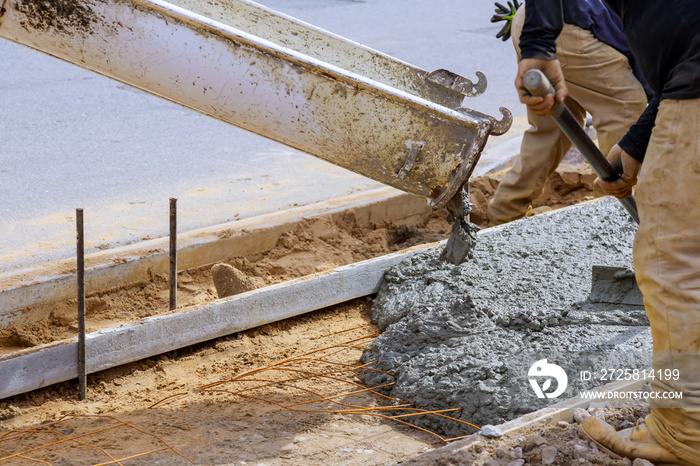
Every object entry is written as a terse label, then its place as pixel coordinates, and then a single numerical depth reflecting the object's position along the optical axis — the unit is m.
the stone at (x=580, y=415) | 5.78
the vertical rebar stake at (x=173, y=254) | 7.88
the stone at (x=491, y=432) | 5.55
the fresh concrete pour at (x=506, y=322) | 6.70
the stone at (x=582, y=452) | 5.39
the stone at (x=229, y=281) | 8.44
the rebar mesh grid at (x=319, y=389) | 6.86
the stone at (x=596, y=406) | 5.96
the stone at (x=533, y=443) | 5.45
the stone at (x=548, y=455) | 5.30
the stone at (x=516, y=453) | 5.33
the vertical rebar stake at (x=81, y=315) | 6.82
